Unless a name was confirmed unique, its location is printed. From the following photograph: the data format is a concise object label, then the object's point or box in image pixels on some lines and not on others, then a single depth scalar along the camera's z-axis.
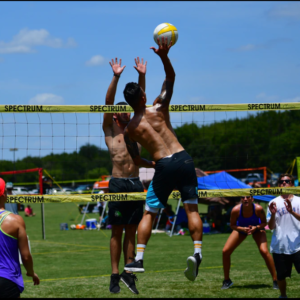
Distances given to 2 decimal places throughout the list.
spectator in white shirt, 14.83
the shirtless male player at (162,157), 10.35
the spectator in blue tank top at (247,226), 17.57
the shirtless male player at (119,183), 13.19
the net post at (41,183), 31.29
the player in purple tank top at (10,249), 8.73
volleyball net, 13.32
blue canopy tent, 32.43
